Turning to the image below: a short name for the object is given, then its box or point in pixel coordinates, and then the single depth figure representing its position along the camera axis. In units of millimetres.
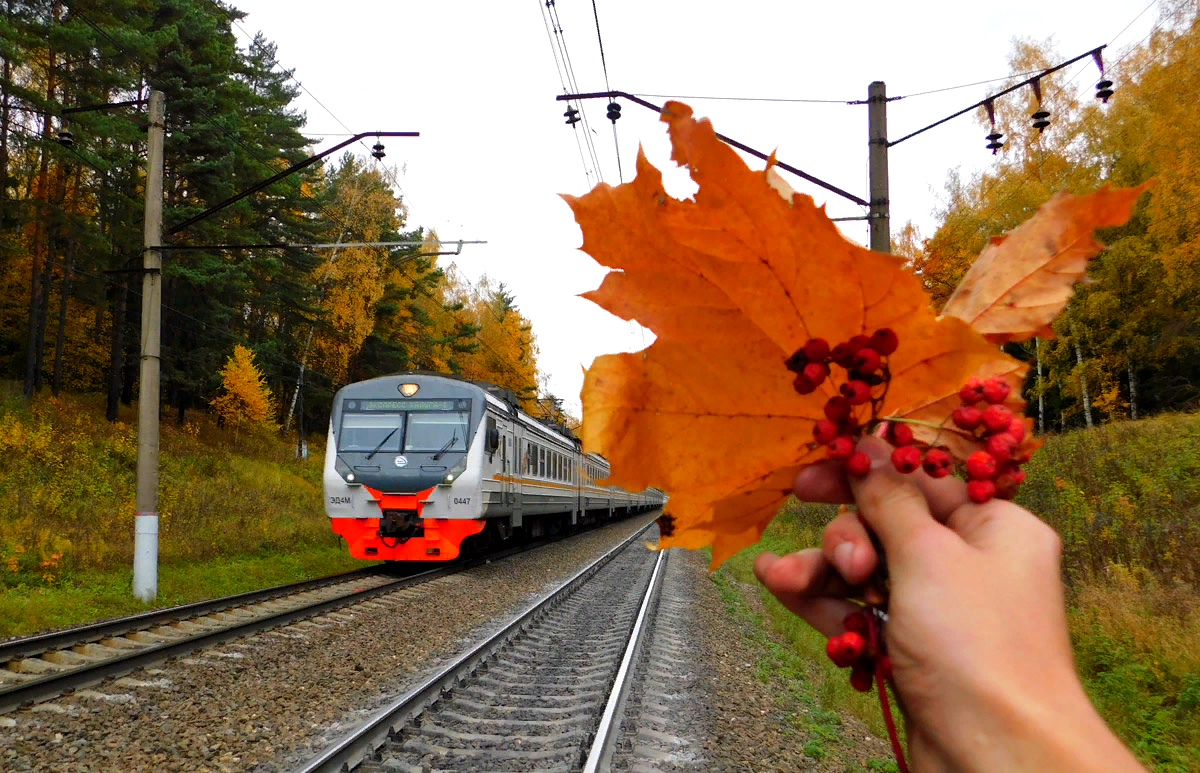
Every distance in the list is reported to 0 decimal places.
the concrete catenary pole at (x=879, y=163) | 7102
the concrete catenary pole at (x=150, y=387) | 10219
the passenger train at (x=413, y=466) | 12680
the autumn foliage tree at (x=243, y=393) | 26984
